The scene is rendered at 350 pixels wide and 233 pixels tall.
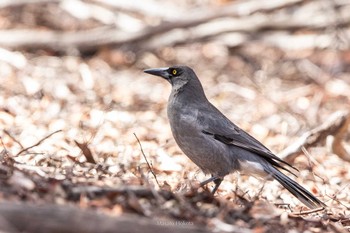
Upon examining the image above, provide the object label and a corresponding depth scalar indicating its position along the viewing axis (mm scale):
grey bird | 12086
